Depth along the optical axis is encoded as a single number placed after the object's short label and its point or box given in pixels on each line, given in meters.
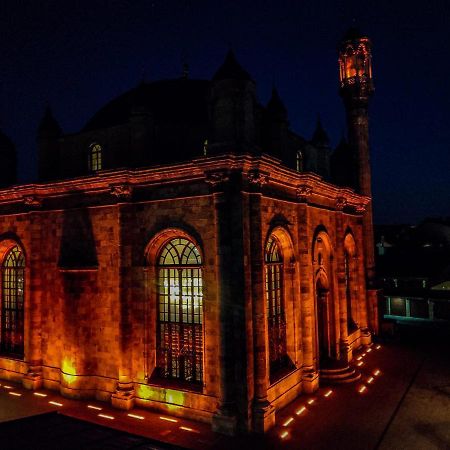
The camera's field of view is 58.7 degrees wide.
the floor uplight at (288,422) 13.36
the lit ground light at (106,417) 14.08
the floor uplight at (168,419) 13.81
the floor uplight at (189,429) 12.95
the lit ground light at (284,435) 12.49
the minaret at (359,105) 26.39
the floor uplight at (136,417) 14.01
